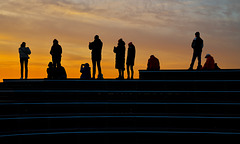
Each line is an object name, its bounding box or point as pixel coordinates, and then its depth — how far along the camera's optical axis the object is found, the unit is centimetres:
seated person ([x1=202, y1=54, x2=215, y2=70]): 2168
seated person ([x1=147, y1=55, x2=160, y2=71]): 2188
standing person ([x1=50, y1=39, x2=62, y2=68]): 2127
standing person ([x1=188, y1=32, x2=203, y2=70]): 2080
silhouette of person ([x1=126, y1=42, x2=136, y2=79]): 2145
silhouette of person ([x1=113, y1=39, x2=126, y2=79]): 2133
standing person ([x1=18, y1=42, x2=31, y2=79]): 2158
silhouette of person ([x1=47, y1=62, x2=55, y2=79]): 2188
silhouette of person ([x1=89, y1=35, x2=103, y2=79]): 2098
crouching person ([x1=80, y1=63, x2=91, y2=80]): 2152
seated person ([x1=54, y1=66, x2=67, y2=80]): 2142
